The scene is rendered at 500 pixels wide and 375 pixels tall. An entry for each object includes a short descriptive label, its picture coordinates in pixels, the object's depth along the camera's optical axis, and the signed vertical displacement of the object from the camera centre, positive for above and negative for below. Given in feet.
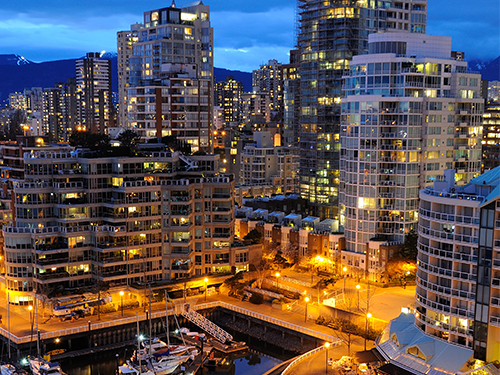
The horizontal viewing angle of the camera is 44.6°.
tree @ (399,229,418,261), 314.96 -60.48
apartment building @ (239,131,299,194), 540.52 -30.45
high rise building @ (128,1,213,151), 435.12 +42.39
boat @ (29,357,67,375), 241.55 -94.07
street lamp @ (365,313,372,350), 259.51 -80.24
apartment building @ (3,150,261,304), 299.38 -45.64
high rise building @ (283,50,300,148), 620.90 +15.07
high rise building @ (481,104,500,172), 631.97 -2.71
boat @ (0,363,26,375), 241.76 -95.16
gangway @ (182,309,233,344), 284.41 -92.99
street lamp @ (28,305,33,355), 274.85 -82.89
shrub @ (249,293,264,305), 309.01 -84.86
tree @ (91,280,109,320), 289.31 -76.16
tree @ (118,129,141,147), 365.79 -4.95
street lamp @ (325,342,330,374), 230.56 -87.77
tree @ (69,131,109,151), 328.90 -6.22
